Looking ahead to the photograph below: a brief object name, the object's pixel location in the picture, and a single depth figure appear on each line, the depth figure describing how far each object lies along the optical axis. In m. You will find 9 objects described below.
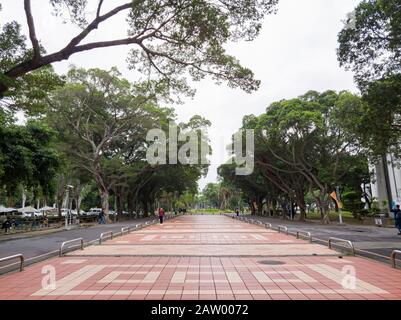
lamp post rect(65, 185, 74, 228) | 33.71
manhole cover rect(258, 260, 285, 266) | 9.59
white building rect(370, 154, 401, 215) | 36.53
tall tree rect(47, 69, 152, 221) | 30.40
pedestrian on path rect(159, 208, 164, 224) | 31.49
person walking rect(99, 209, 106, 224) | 34.91
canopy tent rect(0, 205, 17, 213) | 33.18
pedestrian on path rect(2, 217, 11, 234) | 24.03
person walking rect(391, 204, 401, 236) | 18.70
